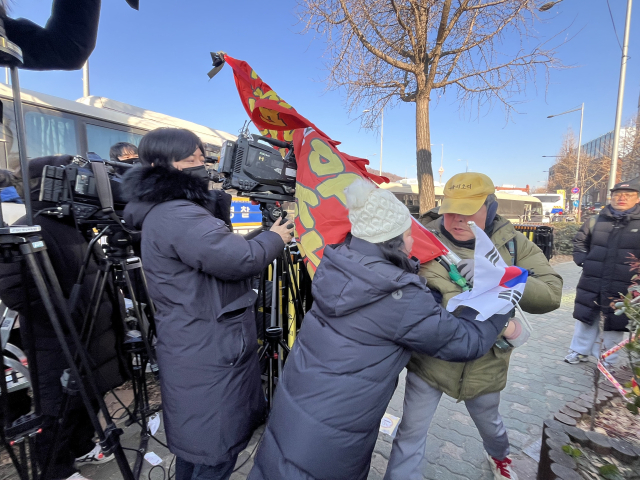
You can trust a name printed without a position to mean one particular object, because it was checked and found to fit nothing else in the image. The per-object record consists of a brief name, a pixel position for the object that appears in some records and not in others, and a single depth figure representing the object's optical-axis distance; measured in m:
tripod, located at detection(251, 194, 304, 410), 1.98
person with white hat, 1.33
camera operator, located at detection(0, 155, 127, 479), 1.90
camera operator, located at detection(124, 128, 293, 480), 1.53
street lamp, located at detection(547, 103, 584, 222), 21.98
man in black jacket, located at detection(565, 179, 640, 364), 3.44
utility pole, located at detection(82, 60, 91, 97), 8.18
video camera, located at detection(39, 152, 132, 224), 1.77
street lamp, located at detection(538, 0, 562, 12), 5.92
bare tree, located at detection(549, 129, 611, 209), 28.25
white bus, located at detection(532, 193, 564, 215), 32.12
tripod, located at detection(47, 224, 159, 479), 1.86
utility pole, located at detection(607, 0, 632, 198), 9.65
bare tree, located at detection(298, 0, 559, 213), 6.14
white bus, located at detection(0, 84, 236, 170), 5.17
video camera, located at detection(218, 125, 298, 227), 1.85
